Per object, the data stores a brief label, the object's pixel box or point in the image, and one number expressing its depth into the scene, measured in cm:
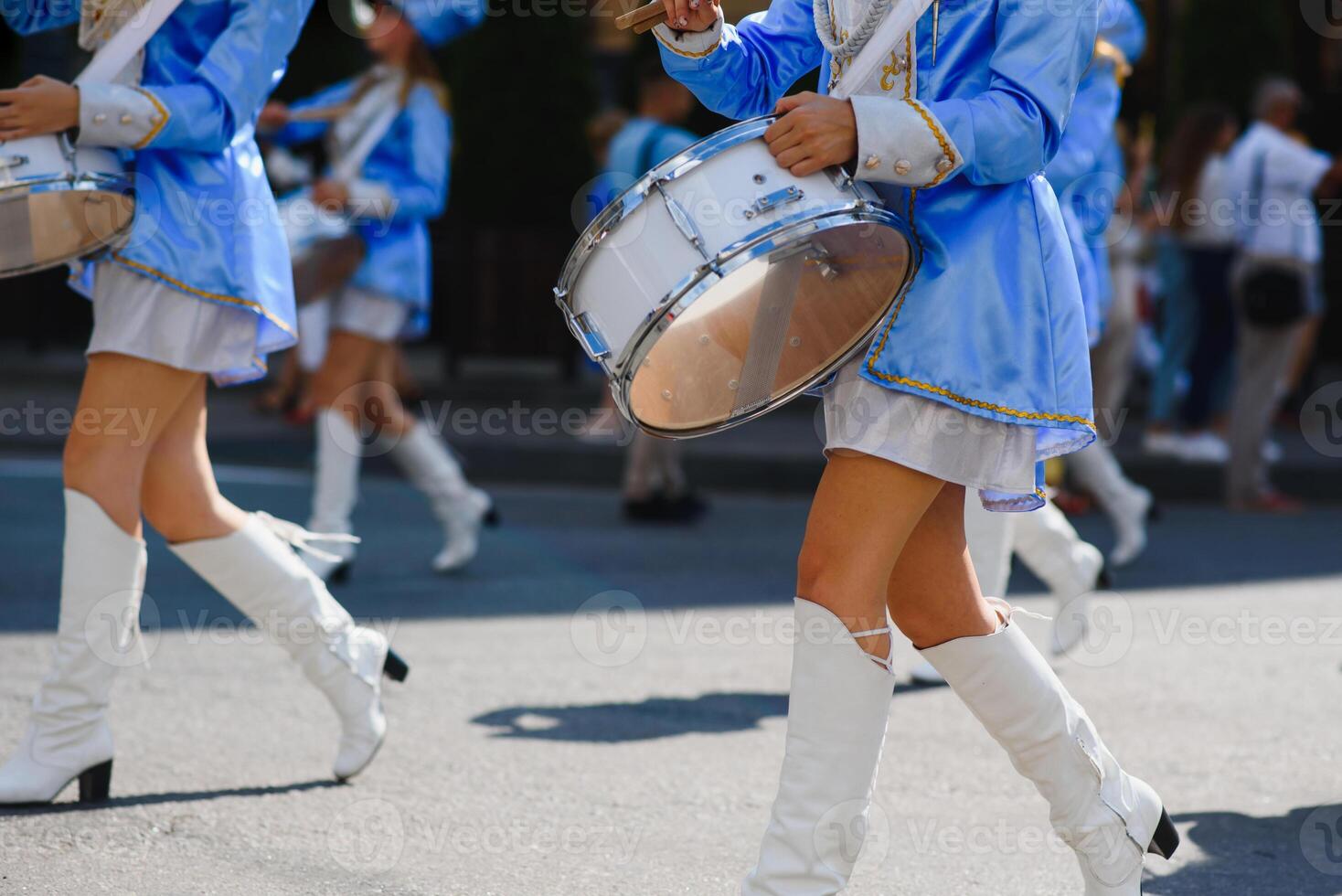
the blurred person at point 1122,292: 1786
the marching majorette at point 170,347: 675
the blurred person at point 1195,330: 1984
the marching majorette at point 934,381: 493
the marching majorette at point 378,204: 1209
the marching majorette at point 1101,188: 974
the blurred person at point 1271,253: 1736
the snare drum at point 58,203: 635
